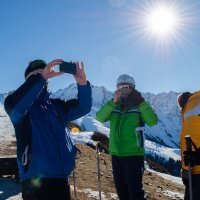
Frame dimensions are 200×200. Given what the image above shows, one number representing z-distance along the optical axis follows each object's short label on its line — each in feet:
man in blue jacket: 8.90
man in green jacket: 15.31
